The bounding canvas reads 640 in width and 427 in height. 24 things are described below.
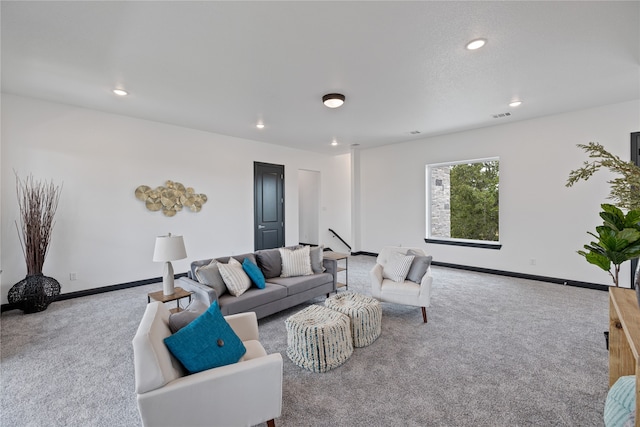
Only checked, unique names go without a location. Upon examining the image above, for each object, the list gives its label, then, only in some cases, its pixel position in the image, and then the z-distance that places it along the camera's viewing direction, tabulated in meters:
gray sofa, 2.90
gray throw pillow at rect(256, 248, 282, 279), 3.71
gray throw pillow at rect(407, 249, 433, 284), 3.48
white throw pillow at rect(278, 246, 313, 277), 3.77
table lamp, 2.92
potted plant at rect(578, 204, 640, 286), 1.83
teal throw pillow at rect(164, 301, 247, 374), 1.51
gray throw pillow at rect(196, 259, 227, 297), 2.95
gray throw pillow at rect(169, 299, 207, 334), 1.73
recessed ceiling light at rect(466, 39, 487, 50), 2.52
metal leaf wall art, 4.86
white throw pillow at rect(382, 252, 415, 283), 3.53
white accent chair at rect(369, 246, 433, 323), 3.23
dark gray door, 6.44
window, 5.50
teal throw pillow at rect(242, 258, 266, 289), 3.28
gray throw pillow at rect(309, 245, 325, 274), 3.98
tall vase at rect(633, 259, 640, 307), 1.25
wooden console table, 1.34
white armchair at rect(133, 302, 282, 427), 1.33
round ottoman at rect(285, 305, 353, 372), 2.34
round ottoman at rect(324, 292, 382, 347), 2.69
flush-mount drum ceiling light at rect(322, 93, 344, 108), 3.66
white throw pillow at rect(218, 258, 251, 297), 3.04
